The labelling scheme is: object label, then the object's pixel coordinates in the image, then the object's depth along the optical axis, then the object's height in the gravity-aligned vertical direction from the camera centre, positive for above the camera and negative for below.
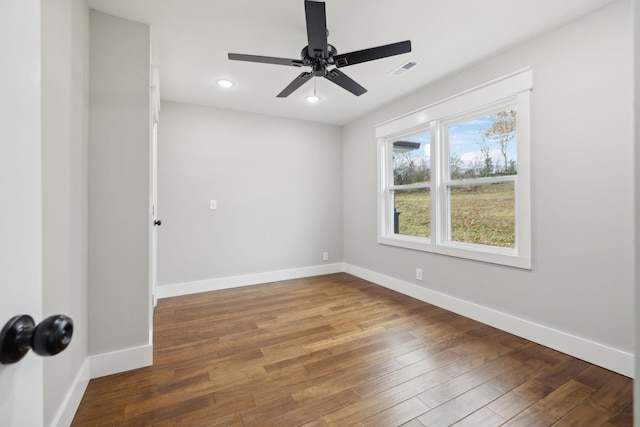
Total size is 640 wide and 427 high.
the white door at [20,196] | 0.41 +0.04
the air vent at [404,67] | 2.65 +1.44
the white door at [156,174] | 2.24 +0.43
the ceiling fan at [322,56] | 1.71 +1.12
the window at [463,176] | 2.42 +0.41
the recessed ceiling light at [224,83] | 2.97 +1.43
